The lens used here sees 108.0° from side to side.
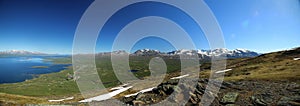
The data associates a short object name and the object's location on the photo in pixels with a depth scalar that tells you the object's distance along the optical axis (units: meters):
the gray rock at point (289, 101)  12.81
